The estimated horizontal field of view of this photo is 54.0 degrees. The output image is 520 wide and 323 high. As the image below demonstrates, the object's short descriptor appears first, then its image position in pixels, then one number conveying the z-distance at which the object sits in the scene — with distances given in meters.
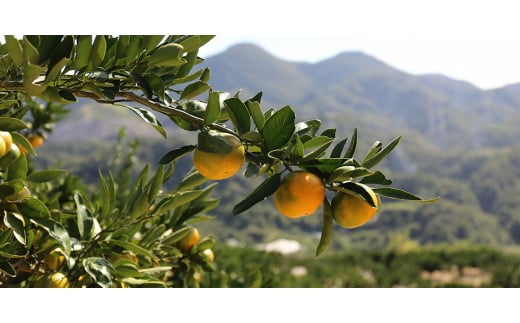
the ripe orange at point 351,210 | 0.53
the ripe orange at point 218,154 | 0.53
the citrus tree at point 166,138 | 0.52
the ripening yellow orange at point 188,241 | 1.06
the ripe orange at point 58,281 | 0.77
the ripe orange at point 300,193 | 0.53
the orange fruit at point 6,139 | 0.64
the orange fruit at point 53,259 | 0.83
